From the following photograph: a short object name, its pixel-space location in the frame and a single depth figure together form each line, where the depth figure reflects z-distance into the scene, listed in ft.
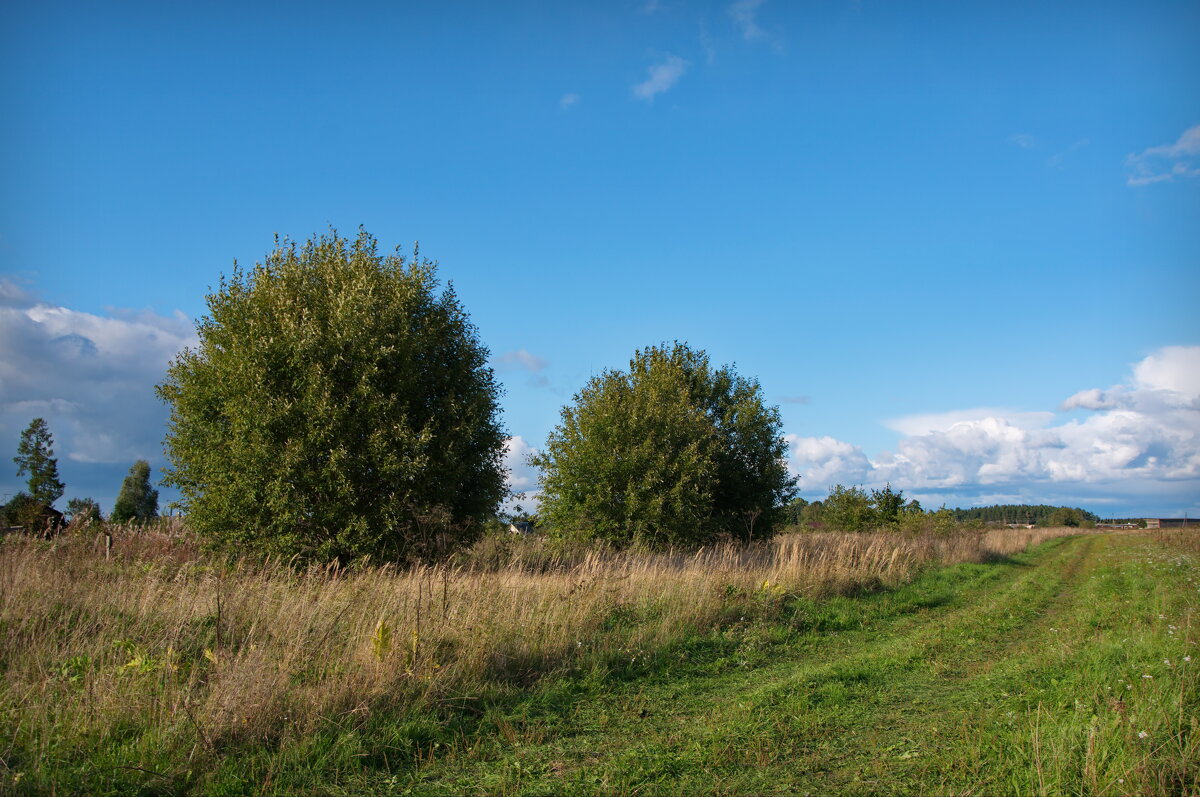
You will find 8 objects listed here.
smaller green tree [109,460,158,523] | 184.42
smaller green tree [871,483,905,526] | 119.96
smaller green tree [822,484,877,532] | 120.98
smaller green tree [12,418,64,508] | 184.24
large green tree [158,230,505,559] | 45.60
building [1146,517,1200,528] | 348.14
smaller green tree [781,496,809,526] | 97.71
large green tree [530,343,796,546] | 73.61
